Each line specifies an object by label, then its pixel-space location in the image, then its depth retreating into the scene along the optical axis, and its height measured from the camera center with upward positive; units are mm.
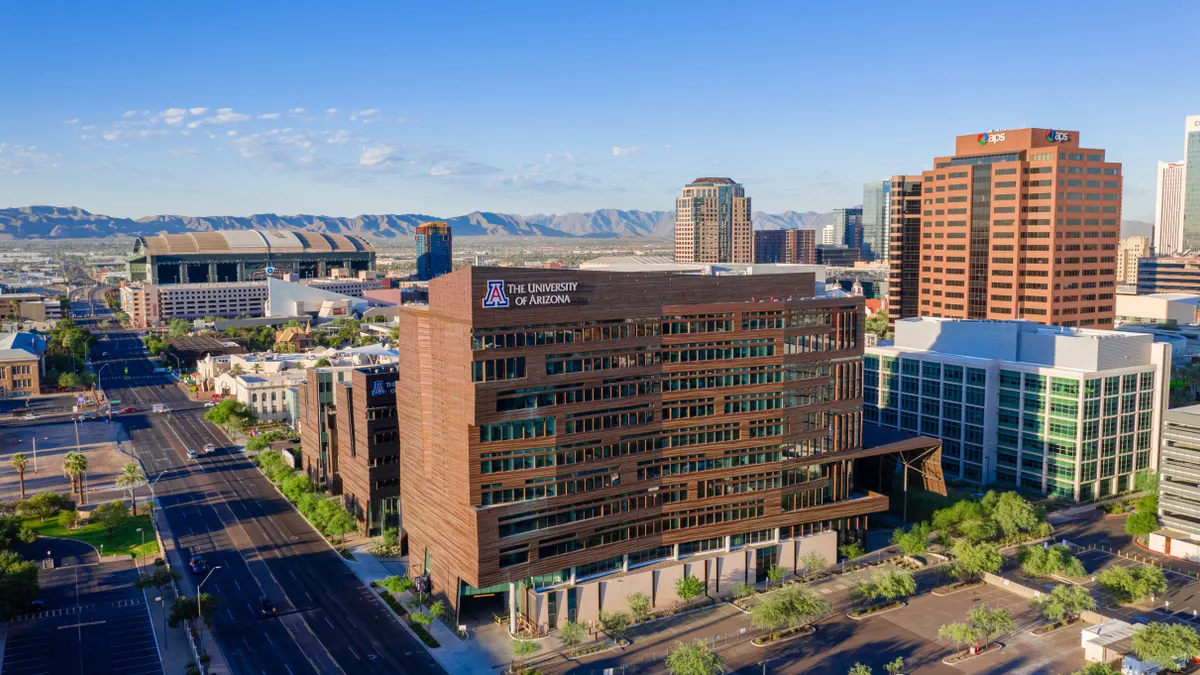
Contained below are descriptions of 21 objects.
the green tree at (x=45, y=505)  131625 -35688
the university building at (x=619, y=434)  93312 -20147
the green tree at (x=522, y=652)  86062 -37313
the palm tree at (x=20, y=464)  141250 -31584
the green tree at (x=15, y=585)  94188 -33678
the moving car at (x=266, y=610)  99812 -37911
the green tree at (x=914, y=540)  113250 -35349
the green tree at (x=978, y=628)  87562 -35636
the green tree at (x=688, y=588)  101625 -36563
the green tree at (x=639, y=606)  96562 -36503
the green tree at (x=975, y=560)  105438 -35069
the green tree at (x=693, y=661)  79500 -35040
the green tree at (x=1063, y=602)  92625 -35387
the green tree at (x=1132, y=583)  97562 -34948
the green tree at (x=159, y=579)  100062 -34962
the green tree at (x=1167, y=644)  81250 -34398
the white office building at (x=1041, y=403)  137125 -23877
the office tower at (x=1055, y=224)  193375 +4208
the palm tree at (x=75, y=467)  139750 -31801
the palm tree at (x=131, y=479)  140125 -34869
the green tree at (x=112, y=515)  126375 -35794
